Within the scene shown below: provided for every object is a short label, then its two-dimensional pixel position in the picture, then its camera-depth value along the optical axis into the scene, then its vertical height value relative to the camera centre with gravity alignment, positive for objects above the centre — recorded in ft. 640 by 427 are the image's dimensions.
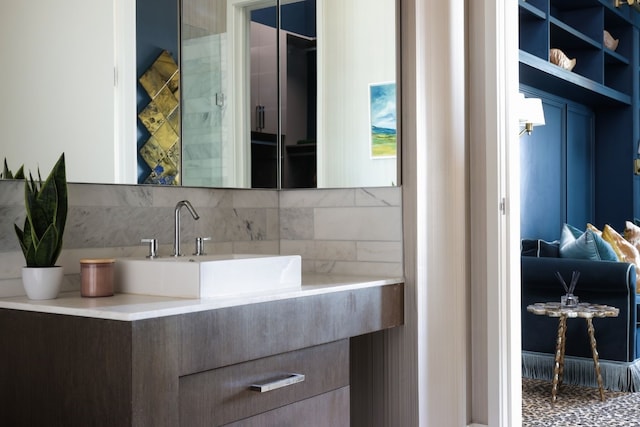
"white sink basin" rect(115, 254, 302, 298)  6.56 -0.58
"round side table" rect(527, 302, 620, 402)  13.30 -1.83
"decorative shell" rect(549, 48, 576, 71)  18.35 +3.58
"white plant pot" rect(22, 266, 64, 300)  6.35 -0.56
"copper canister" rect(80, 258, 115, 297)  6.66 -0.56
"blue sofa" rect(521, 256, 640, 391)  13.98 -2.18
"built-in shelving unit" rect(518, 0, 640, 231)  19.60 +3.20
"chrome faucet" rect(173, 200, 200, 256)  7.97 -0.12
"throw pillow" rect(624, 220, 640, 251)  17.98 -0.62
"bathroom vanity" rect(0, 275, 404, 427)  5.59 -1.17
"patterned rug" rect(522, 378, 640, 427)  11.96 -3.28
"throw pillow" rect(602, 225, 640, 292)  16.46 -0.85
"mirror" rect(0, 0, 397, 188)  6.87 +1.25
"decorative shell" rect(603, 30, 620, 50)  22.04 +4.82
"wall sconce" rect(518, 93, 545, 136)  15.85 +1.99
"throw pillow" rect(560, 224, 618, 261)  14.92 -0.77
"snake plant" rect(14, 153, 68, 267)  6.41 -0.05
